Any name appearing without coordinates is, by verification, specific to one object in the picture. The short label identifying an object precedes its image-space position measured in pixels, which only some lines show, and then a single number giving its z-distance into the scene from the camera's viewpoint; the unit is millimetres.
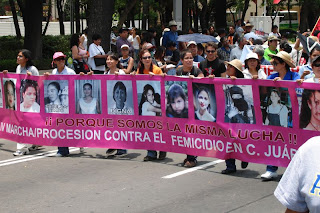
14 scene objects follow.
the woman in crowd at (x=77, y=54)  12820
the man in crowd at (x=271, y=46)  13547
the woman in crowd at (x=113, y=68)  10039
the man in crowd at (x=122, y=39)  16344
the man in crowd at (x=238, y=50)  15762
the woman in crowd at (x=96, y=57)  14336
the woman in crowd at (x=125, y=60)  11961
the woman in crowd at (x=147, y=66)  9867
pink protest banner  8047
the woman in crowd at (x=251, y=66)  9242
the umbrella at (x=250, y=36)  20953
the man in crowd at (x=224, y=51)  16859
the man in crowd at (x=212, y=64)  10266
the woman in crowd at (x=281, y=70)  8172
